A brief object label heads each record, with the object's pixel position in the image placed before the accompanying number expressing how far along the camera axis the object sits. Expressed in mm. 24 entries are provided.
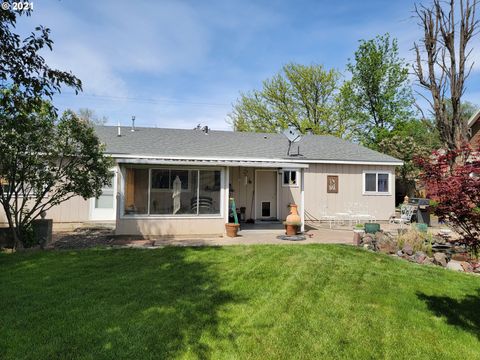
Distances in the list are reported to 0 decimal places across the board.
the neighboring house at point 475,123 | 19900
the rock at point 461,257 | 7422
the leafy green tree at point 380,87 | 30688
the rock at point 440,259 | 7496
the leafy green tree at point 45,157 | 7877
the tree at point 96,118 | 45094
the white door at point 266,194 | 14891
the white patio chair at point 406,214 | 14391
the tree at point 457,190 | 3898
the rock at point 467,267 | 6996
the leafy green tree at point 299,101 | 34219
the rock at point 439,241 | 8691
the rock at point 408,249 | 8109
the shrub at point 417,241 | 8250
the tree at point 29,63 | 4941
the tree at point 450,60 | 6484
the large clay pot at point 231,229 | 10469
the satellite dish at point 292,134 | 15564
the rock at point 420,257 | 7707
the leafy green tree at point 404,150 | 22516
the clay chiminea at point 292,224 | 10977
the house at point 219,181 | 10477
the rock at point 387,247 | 8531
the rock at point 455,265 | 7146
